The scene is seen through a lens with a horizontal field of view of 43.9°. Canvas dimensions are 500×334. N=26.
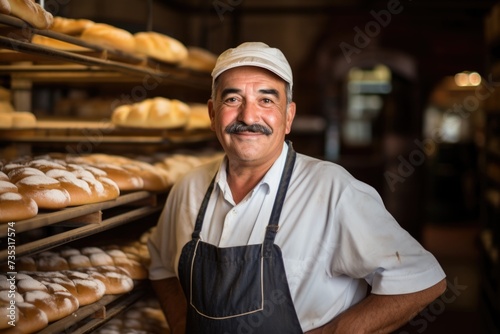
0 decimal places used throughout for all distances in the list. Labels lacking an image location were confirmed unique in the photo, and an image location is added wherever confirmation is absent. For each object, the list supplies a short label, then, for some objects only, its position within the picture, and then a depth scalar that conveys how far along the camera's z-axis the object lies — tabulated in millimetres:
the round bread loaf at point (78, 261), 2283
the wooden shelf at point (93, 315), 1800
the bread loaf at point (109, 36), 2771
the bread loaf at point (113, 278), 2176
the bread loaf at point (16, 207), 1518
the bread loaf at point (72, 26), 2857
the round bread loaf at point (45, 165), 2066
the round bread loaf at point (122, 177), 2326
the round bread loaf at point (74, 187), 1922
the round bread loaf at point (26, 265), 2161
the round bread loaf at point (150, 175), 2531
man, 1911
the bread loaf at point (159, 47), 3053
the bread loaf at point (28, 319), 1619
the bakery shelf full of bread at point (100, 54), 1797
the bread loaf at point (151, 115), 3084
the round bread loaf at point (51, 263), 2211
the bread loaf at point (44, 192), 1750
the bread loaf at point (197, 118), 3679
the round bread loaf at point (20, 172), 1868
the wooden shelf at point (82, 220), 1566
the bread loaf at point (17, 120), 2580
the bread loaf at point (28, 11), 1734
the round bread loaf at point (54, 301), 1763
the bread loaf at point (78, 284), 1976
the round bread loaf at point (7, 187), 1682
